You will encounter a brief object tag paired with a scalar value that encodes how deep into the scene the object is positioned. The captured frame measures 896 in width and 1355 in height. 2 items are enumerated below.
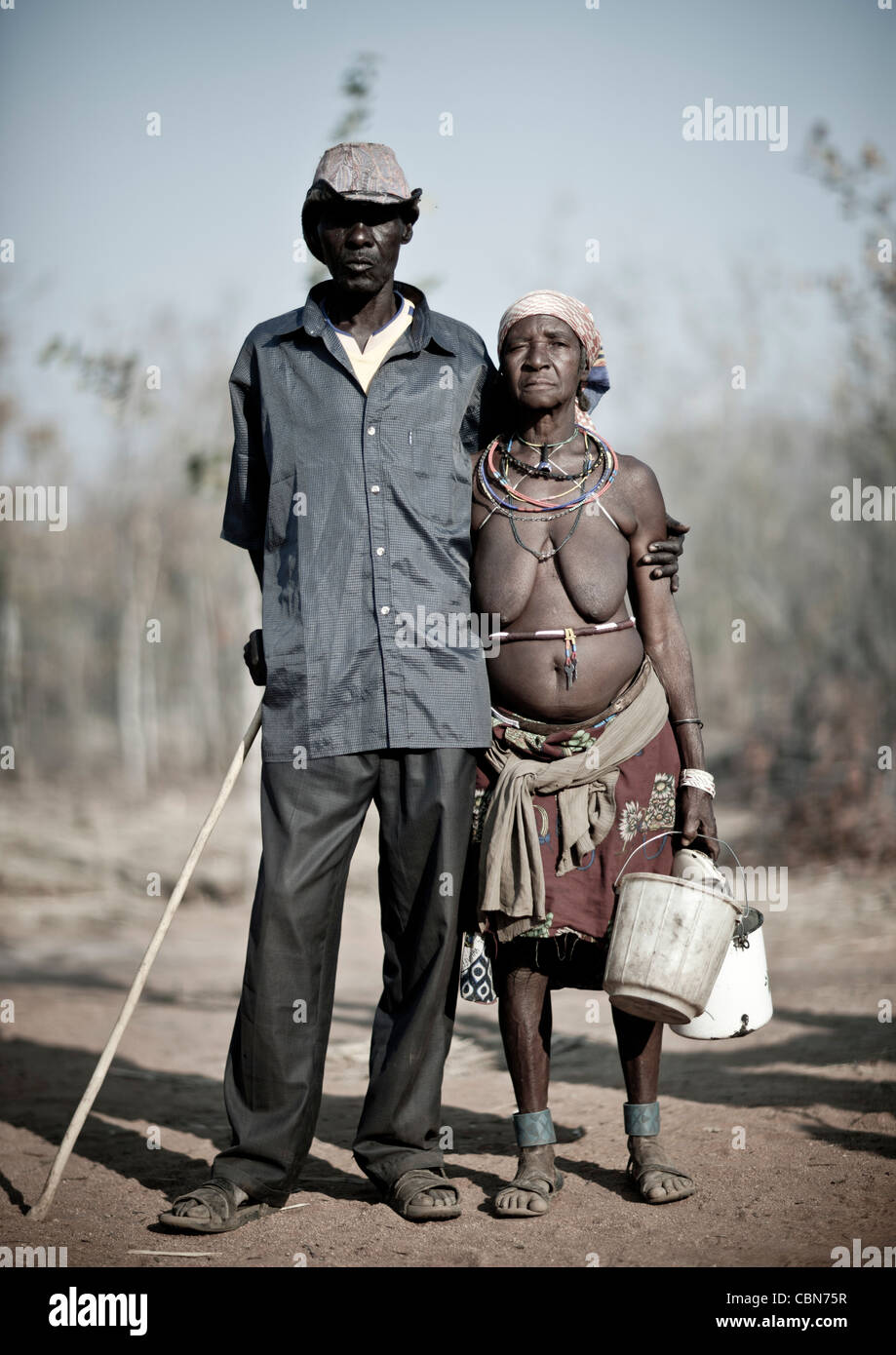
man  3.24
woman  3.30
